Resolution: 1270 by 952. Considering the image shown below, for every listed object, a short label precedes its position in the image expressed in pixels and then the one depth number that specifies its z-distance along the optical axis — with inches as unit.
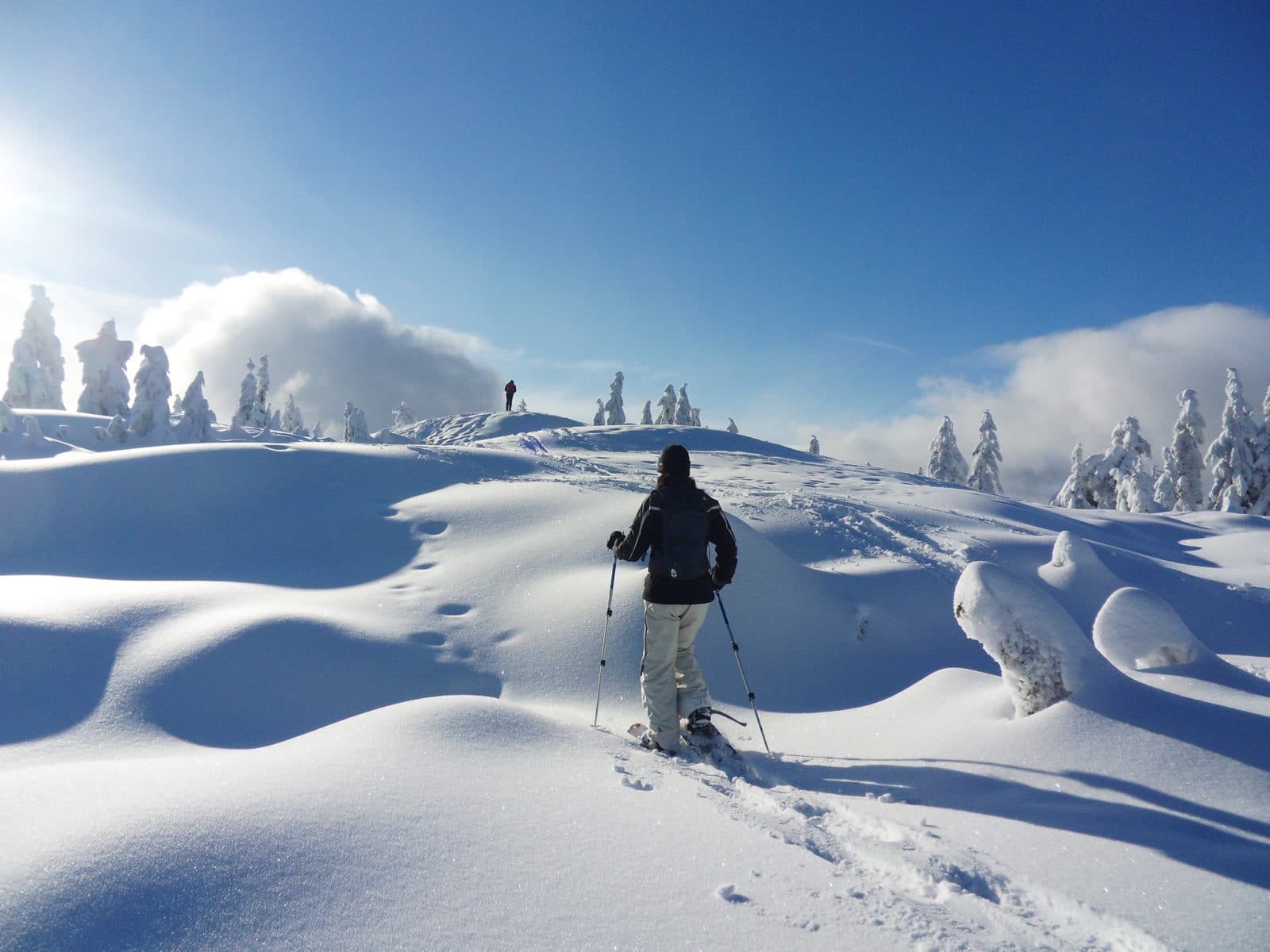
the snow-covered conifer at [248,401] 2052.2
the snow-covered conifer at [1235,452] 1434.5
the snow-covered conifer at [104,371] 1492.4
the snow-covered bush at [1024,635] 174.7
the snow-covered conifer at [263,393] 2114.9
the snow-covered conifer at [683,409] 2432.3
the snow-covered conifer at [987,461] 1820.9
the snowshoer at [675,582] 210.7
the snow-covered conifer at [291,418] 2642.7
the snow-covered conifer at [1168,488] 1567.4
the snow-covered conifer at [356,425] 1894.7
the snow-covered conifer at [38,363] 1584.6
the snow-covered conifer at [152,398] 1213.7
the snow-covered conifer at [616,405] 2436.0
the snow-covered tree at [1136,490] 1454.2
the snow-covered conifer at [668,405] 2443.4
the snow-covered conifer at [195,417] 1299.2
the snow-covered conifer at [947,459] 1835.6
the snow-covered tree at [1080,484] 1595.7
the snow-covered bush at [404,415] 2802.7
